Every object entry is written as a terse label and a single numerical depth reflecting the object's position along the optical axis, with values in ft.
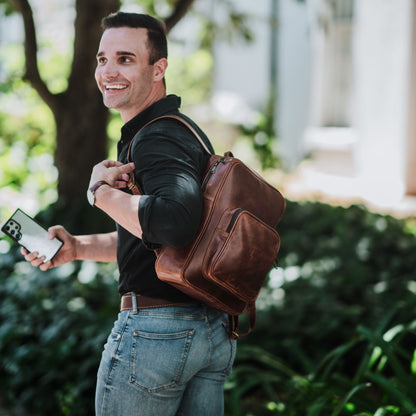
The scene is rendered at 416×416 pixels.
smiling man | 12.06
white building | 39.84
